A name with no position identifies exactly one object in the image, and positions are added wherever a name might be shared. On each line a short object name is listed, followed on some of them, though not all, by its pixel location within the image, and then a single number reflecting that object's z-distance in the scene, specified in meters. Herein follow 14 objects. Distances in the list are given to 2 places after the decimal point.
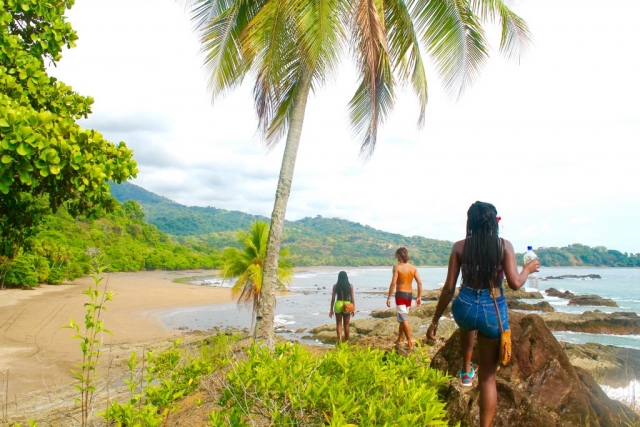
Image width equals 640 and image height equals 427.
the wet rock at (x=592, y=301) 32.11
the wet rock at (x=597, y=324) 21.05
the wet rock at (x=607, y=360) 10.61
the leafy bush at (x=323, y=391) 2.52
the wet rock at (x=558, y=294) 39.25
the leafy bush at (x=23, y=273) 23.53
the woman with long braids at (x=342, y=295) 9.30
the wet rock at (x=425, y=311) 22.58
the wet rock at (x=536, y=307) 26.56
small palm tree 14.52
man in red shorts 7.74
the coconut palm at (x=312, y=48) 7.05
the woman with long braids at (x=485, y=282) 3.27
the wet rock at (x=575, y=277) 78.50
